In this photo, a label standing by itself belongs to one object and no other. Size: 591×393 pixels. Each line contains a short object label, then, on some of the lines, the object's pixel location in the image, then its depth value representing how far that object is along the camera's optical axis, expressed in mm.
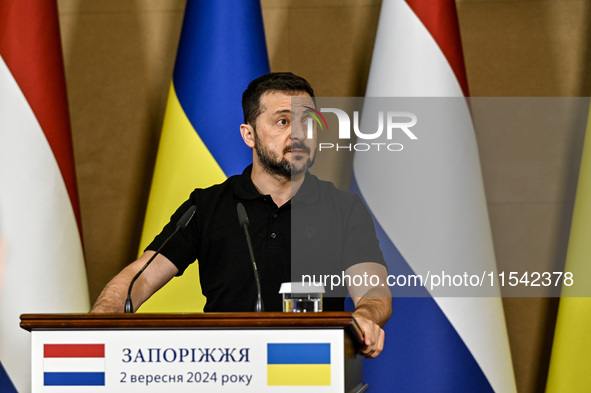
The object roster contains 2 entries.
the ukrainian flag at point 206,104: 6109
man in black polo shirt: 4676
